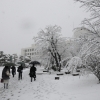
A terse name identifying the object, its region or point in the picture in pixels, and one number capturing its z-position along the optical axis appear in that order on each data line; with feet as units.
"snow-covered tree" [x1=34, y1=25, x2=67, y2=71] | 75.31
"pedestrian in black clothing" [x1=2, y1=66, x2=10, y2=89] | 31.15
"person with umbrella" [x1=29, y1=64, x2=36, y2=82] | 42.04
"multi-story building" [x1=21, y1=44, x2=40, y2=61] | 409.14
